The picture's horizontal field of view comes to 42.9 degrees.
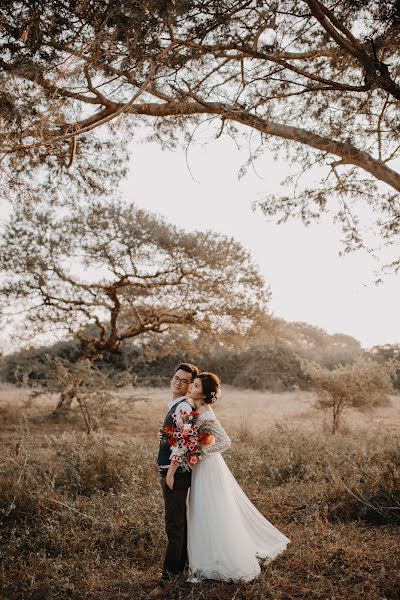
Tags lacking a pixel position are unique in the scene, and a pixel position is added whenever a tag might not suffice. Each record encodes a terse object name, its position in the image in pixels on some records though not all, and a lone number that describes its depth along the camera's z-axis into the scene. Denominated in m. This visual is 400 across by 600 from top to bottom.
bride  3.88
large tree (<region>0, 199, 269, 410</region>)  13.09
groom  3.90
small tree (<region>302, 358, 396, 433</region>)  11.87
